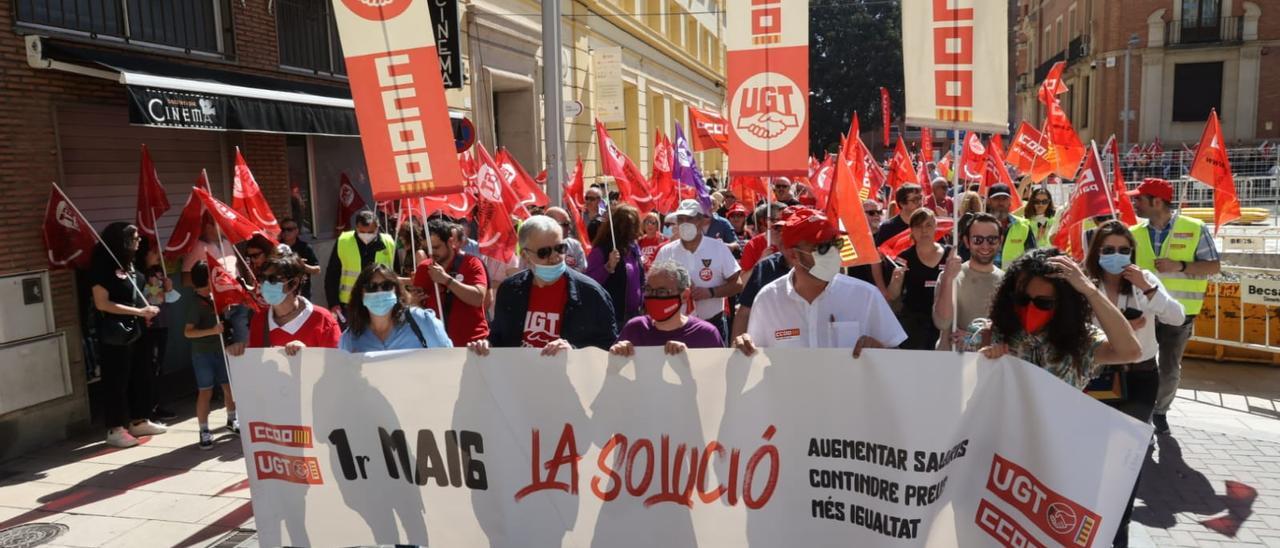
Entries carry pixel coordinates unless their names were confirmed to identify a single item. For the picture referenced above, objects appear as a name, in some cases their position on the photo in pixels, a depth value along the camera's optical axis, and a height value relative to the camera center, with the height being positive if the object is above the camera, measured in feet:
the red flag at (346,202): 36.27 -0.34
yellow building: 50.85 +8.60
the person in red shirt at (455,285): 17.47 -1.86
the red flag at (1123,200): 24.64 -0.89
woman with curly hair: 11.50 -1.97
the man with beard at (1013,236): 23.24 -1.67
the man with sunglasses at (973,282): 15.53 -1.89
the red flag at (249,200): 23.22 -0.06
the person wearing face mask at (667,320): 13.38 -2.08
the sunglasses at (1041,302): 11.60 -1.68
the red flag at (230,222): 20.94 -0.58
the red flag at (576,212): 29.35 -0.80
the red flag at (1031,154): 36.55 +0.76
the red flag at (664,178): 37.40 +0.24
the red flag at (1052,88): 37.73 +3.70
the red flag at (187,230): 23.91 -0.82
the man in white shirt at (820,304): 13.04 -1.85
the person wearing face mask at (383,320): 14.14 -2.04
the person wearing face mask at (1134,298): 14.34 -2.16
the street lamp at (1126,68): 122.07 +14.68
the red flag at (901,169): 46.62 +0.37
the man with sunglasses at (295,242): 29.19 -1.50
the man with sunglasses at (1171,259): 20.51 -2.11
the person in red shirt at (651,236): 28.37 -1.66
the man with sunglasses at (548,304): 14.69 -1.93
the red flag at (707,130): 42.11 +2.50
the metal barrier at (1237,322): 28.19 -5.12
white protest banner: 10.84 -3.56
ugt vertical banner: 20.56 +2.14
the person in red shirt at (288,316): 15.35 -2.09
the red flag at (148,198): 23.47 +0.06
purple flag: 35.45 +0.50
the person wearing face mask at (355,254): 24.91 -1.68
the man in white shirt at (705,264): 20.86 -1.92
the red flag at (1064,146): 35.14 +0.96
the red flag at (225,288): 20.26 -2.03
